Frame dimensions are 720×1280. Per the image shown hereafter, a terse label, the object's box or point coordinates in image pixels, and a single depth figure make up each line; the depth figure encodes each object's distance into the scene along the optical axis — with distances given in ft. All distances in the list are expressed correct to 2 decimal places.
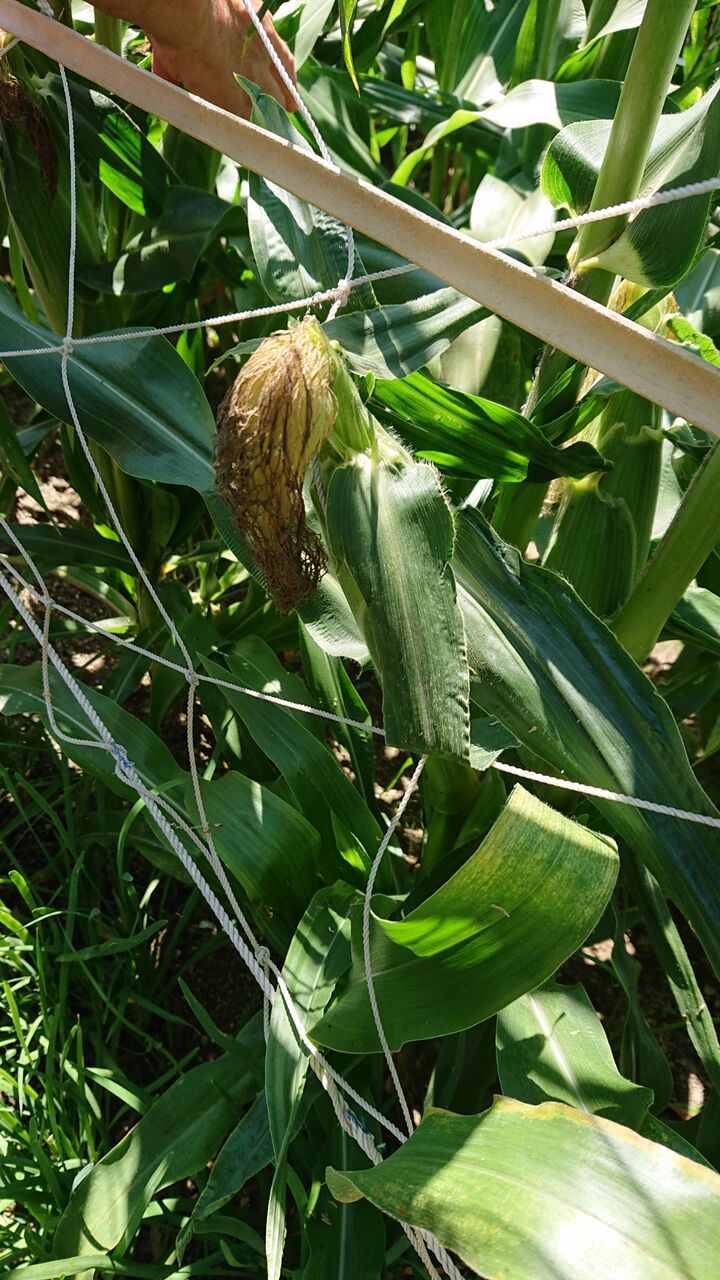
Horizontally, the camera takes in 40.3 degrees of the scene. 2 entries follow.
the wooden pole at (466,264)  1.29
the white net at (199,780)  1.62
